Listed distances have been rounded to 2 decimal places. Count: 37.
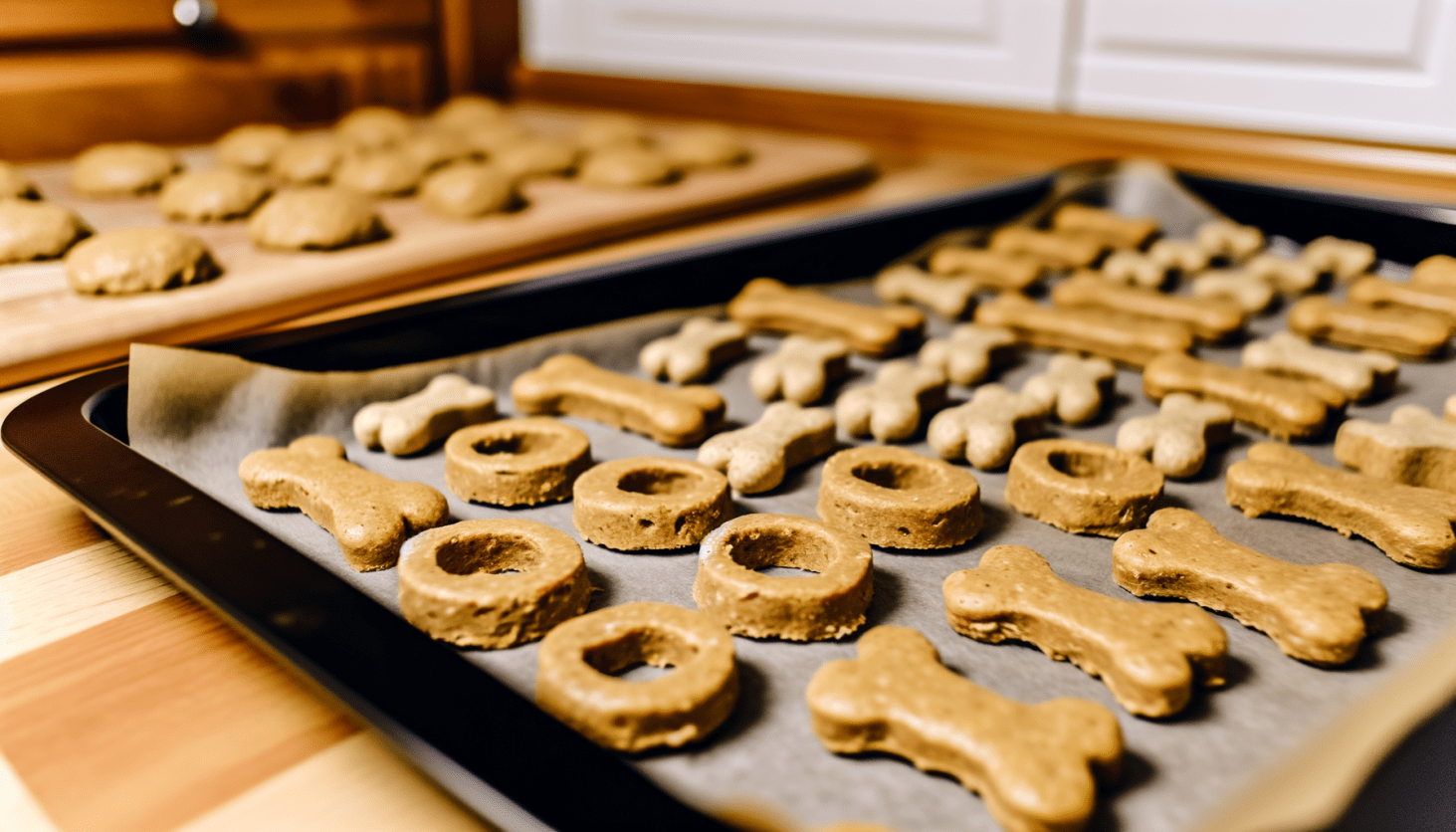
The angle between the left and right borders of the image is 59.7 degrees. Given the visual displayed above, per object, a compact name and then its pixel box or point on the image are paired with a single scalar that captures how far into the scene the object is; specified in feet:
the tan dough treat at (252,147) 2.34
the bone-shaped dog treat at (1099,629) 0.90
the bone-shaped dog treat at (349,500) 1.08
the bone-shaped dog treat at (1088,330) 1.56
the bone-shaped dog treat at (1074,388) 1.42
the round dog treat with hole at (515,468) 1.20
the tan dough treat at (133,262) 1.50
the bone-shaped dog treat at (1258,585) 0.96
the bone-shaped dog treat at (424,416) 1.31
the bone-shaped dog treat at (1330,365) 1.44
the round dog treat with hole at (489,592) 0.96
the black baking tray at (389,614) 0.73
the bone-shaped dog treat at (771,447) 1.25
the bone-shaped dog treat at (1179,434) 1.27
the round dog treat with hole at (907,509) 1.12
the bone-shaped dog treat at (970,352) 1.54
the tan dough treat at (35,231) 1.62
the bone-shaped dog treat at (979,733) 0.78
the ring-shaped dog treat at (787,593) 0.98
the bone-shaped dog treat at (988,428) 1.30
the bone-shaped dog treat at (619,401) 1.34
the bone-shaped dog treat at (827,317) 1.61
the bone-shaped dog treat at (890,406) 1.38
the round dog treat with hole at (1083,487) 1.15
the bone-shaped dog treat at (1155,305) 1.63
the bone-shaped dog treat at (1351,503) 1.09
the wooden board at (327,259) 1.41
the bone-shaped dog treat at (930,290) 1.75
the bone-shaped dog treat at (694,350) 1.52
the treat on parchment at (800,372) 1.47
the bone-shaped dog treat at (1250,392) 1.35
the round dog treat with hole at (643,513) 1.11
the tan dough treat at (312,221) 1.71
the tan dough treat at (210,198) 1.88
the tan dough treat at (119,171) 2.06
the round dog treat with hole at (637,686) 0.85
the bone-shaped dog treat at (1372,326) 1.53
